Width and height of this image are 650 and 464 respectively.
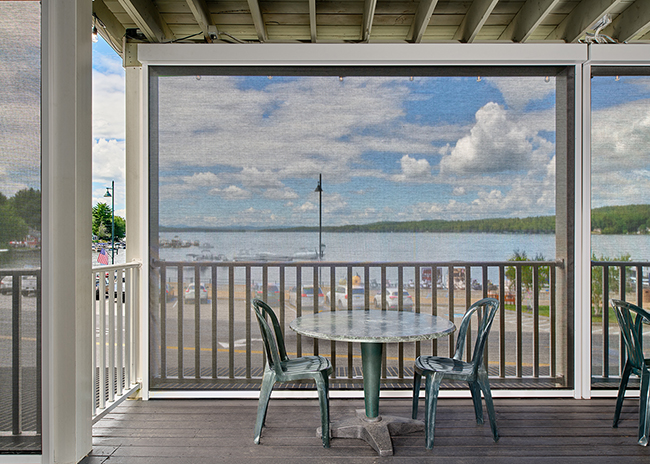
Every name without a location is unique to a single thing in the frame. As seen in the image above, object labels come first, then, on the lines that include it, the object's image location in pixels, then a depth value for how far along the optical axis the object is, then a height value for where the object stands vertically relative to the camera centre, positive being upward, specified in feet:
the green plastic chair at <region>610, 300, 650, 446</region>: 8.14 -2.40
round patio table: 7.75 -1.91
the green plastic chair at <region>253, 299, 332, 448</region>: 8.07 -2.73
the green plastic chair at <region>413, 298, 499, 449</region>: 7.95 -2.71
